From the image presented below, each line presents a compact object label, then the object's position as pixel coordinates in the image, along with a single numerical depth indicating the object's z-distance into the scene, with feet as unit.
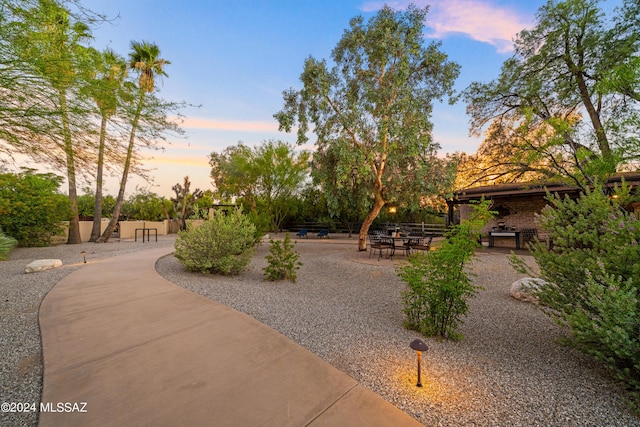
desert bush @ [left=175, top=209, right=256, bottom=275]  20.26
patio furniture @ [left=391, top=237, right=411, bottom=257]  31.07
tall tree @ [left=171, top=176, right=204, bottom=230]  66.54
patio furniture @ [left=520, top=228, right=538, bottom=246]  41.75
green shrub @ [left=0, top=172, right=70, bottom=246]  32.14
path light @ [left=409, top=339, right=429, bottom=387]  7.32
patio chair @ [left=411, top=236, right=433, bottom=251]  29.75
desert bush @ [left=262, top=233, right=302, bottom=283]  20.65
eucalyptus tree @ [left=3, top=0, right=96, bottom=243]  9.30
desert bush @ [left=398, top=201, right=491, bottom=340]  10.36
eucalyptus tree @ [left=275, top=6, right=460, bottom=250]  31.55
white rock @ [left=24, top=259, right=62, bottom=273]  20.44
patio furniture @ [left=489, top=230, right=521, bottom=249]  40.27
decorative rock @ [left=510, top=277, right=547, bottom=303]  16.66
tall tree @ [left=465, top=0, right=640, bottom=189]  28.32
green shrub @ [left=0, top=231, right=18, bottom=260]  12.96
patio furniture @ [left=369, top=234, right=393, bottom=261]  31.35
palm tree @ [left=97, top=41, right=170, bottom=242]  45.03
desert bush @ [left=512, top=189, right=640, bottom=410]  6.73
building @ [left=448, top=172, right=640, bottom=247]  41.80
